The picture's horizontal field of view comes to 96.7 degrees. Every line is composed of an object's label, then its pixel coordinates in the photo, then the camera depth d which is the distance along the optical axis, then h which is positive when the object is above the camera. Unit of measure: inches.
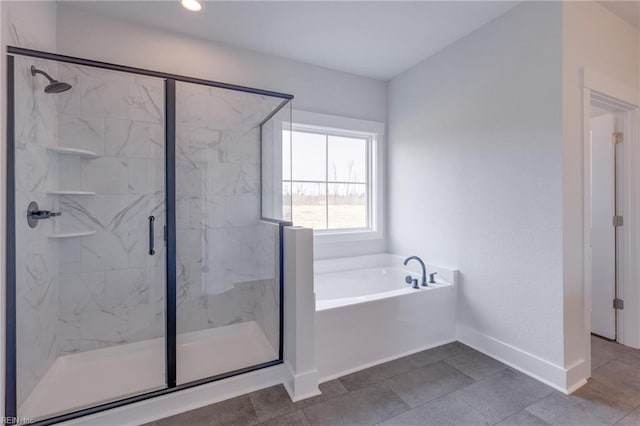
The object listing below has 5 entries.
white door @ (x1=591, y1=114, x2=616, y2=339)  96.6 -4.9
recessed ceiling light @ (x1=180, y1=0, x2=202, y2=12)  79.2 +59.0
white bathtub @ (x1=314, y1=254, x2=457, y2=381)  78.3 -32.4
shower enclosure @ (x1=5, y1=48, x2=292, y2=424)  64.9 -6.3
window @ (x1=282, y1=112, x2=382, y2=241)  117.4 +15.8
